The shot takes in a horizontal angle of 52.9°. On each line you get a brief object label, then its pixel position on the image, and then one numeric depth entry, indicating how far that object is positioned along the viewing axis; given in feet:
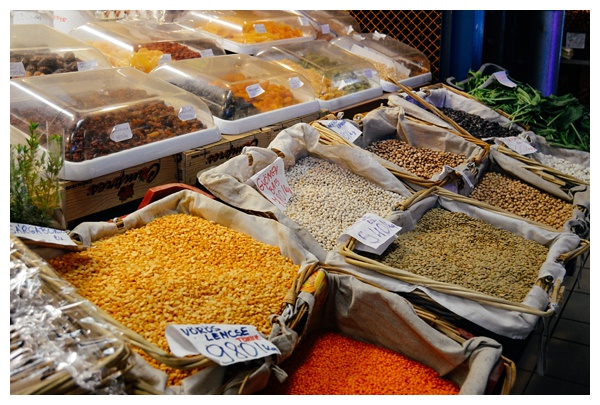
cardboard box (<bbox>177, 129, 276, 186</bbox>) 7.83
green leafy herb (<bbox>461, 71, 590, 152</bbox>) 10.70
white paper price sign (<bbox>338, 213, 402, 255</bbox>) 6.24
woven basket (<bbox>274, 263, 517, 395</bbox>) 4.72
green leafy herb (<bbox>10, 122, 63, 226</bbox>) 5.40
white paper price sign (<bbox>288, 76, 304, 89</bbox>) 10.00
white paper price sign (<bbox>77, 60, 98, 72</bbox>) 9.61
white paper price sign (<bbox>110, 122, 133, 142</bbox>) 7.27
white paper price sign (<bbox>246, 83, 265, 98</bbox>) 9.22
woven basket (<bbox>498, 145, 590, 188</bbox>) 8.63
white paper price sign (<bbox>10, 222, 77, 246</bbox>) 5.09
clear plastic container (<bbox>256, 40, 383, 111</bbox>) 10.57
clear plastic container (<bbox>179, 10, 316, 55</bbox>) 12.35
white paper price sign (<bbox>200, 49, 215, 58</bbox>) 11.24
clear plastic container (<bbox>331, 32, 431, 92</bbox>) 12.50
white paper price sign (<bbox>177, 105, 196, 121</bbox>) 8.16
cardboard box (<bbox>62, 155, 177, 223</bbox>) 6.69
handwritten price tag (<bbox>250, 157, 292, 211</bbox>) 7.04
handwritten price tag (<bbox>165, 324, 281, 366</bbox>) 4.29
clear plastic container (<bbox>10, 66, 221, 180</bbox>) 7.01
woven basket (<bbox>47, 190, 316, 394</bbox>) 4.17
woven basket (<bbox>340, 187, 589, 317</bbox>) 5.34
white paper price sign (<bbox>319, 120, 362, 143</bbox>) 8.58
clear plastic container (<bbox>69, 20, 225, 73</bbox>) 10.50
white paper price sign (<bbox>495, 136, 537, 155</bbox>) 9.59
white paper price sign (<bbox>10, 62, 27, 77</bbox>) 8.79
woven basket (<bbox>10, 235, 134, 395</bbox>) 3.78
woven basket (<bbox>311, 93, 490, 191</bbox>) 7.83
